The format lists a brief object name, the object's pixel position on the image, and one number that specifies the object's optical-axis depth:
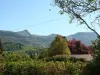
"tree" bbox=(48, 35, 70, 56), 22.45
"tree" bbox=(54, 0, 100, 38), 7.97
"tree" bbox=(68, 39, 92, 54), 26.48
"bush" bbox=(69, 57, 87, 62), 16.90
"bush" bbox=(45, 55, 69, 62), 17.32
